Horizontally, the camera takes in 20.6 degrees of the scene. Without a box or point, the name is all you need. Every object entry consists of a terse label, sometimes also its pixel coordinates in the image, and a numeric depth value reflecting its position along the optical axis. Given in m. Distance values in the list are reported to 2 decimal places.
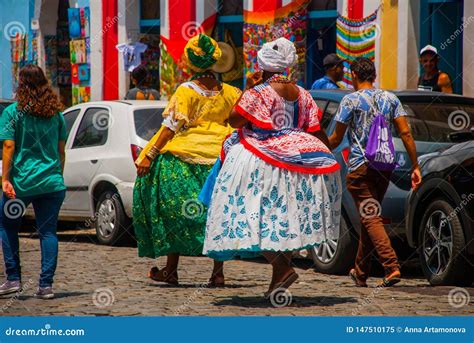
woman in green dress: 9.95
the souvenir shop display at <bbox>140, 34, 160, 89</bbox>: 24.05
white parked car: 13.89
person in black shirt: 14.97
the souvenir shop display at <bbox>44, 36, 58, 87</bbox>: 27.69
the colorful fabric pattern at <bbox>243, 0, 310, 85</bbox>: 20.77
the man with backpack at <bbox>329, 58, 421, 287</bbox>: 9.90
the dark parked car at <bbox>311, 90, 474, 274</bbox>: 10.79
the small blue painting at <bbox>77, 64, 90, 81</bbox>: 25.80
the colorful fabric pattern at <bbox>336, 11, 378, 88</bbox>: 19.30
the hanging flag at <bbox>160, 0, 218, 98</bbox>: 22.78
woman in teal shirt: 9.33
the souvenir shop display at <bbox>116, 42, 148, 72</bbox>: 24.11
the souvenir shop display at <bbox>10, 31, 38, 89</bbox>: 28.20
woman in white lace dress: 8.66
